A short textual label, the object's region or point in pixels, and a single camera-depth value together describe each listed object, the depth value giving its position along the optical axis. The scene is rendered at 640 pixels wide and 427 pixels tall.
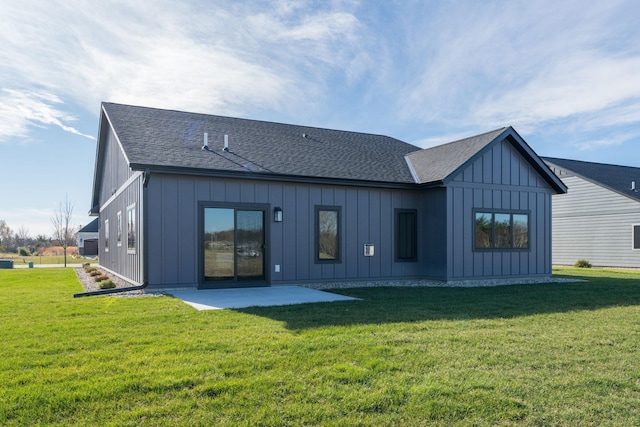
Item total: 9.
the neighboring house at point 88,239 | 38.50
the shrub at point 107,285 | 10.32
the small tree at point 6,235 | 48.50
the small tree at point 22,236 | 51.34
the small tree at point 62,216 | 28.86
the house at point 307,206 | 10.20
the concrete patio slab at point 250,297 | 8.05
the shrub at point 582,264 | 20.14
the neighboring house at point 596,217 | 19.94
